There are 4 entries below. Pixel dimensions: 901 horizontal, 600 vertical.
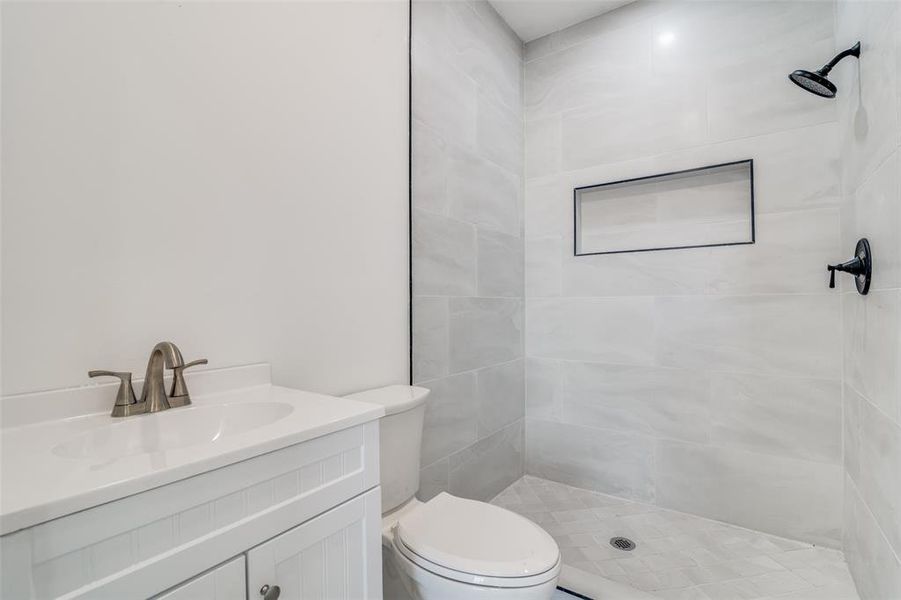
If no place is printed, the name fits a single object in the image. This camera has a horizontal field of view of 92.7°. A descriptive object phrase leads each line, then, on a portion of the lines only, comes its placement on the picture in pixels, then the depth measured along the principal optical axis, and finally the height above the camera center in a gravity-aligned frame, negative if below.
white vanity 0.55 -0.30
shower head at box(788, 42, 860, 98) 1.42 +0.77
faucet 0.97 -0.16
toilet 1.06 -0.66
